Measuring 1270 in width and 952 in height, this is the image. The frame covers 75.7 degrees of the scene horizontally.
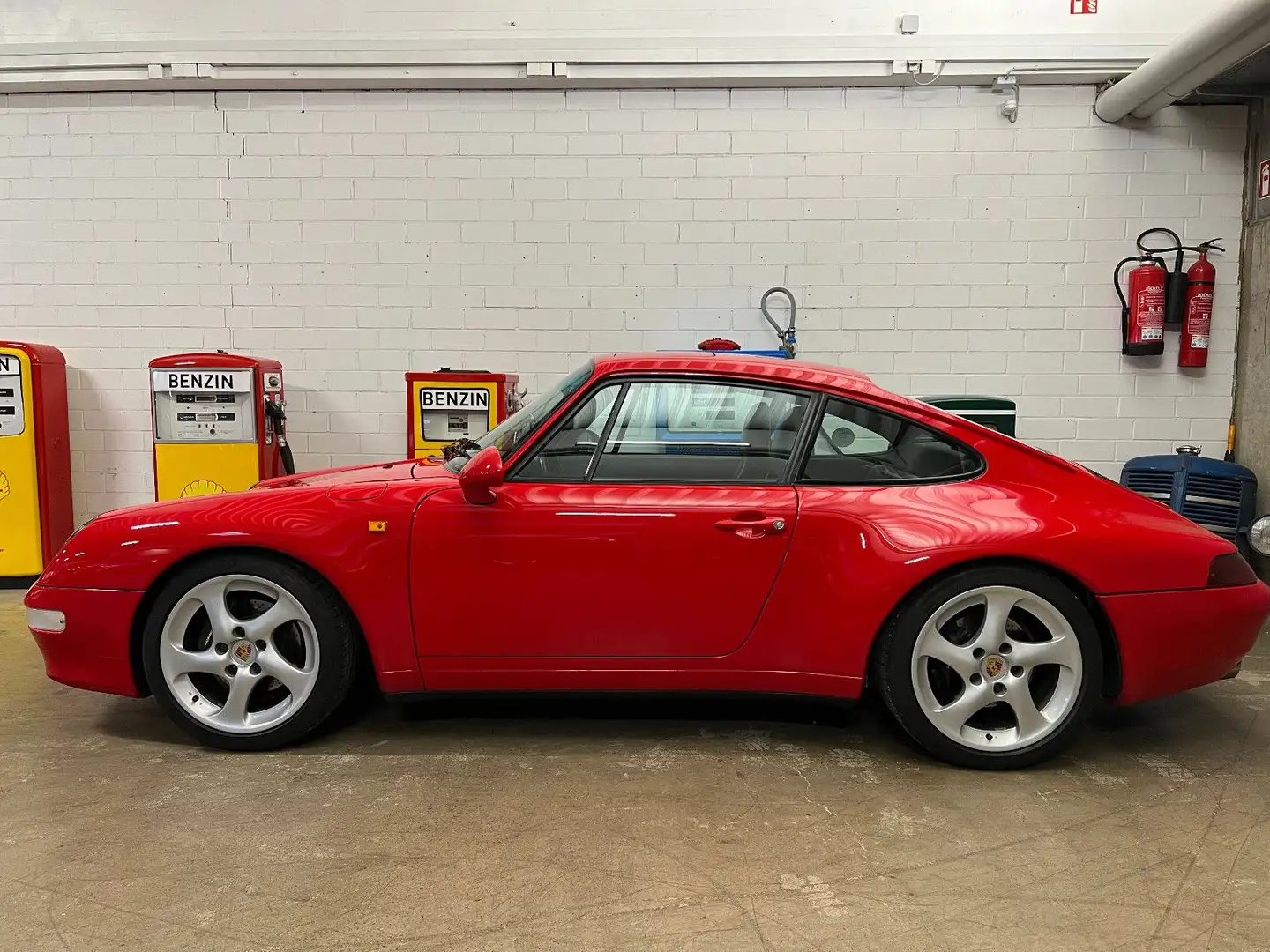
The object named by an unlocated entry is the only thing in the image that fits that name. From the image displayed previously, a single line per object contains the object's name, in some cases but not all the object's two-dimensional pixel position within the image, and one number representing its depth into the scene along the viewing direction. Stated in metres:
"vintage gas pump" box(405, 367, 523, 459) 4.78
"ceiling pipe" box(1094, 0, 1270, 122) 3.95
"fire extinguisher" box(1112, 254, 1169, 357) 5.03
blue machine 4.63
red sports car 2.45
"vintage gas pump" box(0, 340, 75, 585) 4.95
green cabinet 4.64
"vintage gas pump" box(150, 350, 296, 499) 4.69
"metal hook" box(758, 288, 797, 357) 5.16
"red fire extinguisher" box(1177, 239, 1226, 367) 5.00
